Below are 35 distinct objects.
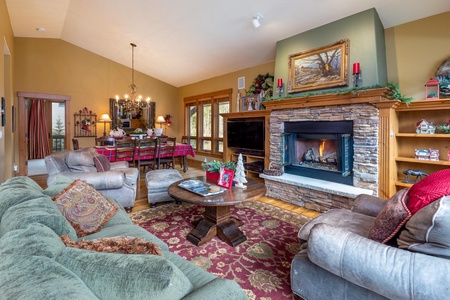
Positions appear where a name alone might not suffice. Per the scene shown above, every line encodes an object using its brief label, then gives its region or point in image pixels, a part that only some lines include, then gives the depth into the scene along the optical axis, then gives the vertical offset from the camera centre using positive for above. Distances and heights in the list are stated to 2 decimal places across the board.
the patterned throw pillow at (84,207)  1.69 -0.43
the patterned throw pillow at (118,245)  0.97 -0.40
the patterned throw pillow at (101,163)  3.19 -0.16
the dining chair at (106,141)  5.18 +0.24
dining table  4.64 -0.01
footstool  3.38 -0.51
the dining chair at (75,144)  5.02 +0.16
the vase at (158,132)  6.39 +0.51
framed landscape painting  3.44 +1.26
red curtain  7.12 +0.64
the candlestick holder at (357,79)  3.22 +0.95
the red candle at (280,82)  4.18 +1.17
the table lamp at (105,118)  6.83 +0.97
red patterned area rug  1.83 -0.95
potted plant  2.93 -0.24
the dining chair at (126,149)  4.69 +0.04
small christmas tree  2.66 -0.30
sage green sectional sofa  0.61 -0.35
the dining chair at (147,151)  4.89 +0.00
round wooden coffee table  2.27 -0.68
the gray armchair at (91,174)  2.89 -0.28
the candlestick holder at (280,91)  4.21 +1.03
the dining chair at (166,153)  5.26 -0.05
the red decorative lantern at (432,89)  2.94 +0.73
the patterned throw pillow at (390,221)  1.29 -0.41
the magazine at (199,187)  2.43 -0.41
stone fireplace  3.14 -0.04
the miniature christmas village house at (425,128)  3.04 +0.25
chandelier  6.77 +1.56
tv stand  4.52 -0.08
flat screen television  4.95 +0.36
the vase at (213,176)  2.95 -0.33
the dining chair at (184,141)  6.50 +0.27
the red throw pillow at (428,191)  1.25 -0.25
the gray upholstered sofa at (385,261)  1.04 -0.55
